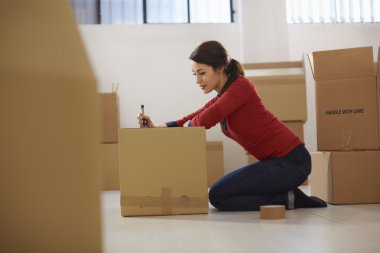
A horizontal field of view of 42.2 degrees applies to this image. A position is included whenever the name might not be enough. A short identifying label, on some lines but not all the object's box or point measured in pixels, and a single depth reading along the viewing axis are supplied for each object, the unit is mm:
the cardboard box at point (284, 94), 3557
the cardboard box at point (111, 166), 3693
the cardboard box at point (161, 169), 1929
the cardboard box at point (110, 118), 3756
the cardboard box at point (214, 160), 3760
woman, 2055
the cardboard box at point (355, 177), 2170
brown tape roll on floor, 1752
